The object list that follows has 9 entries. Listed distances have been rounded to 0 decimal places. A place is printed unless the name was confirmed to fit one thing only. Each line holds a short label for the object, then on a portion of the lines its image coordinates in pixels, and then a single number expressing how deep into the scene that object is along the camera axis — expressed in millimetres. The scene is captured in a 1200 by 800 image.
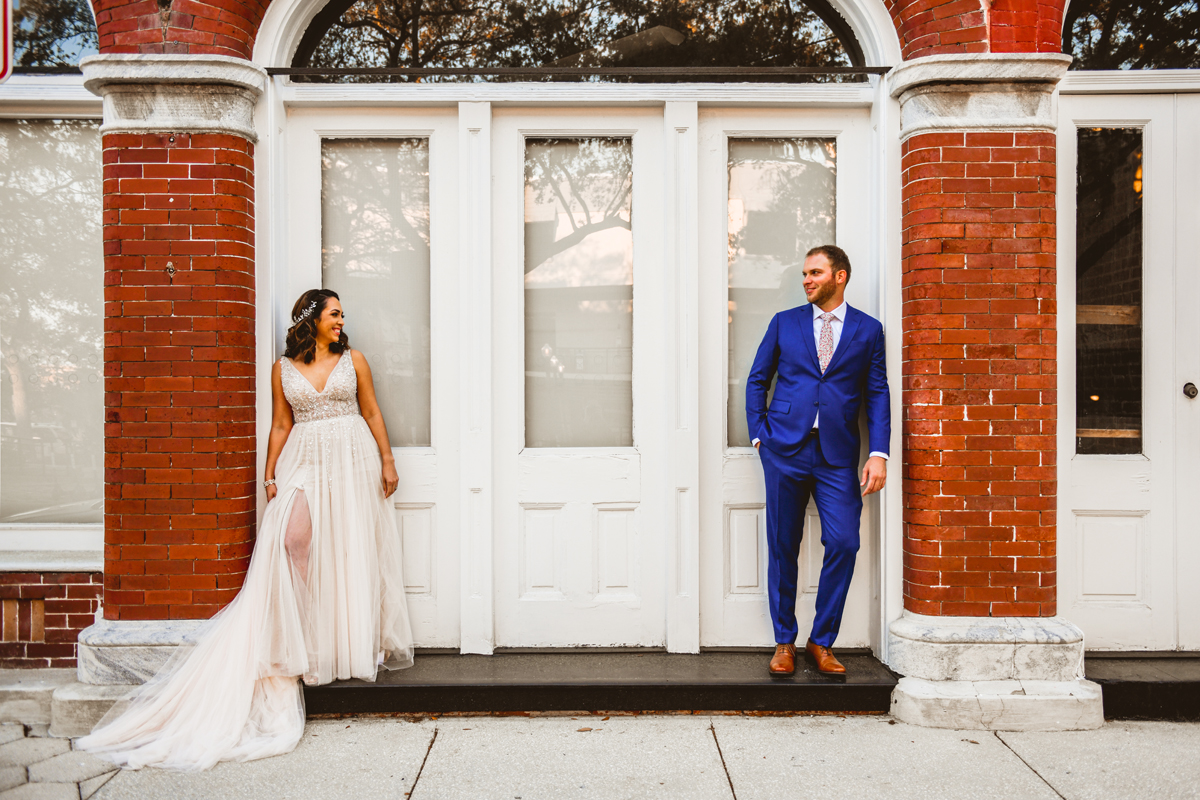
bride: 3453
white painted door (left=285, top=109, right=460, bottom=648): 4172
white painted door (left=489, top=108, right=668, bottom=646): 4219
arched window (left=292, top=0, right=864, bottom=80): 4195
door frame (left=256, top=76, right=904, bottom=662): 4109
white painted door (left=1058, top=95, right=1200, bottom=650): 4051
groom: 3801
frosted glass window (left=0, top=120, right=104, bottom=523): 4141
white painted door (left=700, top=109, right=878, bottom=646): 4195
